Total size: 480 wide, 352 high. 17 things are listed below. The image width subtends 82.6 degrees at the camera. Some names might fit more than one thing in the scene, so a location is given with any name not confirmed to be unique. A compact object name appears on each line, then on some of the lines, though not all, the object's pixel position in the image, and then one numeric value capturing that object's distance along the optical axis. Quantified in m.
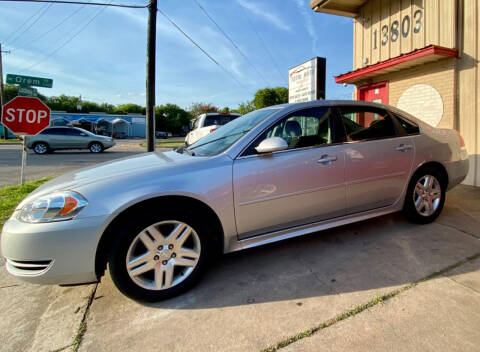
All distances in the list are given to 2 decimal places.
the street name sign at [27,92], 6.32
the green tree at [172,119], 51.03
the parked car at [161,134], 46.49
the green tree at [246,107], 51.91
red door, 6.72
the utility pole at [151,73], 7.20
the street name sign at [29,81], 8.12
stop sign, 4.97
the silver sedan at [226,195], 1.83
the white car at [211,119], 10.16
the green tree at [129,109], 57.67
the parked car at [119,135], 38.97
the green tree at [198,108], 54.84
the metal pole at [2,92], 23.28
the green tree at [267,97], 47.16
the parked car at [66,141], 14.34
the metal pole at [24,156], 5.34
